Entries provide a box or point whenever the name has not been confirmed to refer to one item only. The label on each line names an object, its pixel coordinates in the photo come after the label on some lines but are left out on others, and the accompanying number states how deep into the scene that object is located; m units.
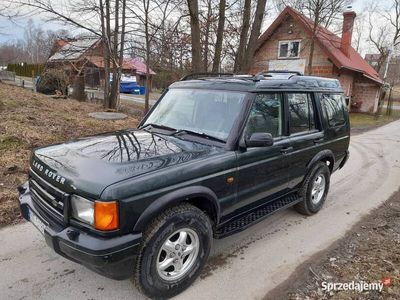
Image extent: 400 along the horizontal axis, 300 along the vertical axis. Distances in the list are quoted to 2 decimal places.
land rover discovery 2.60
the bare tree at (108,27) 12.95
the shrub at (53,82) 18.66
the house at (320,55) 22.20
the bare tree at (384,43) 35.56
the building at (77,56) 14.20
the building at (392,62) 44.78
